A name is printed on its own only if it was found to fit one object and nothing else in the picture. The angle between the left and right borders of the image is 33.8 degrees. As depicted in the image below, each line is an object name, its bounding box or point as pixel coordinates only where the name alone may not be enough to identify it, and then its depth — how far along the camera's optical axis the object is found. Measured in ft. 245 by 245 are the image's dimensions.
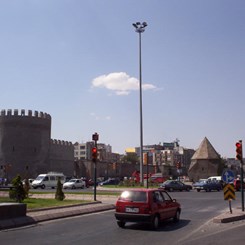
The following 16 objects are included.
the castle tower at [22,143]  246.68
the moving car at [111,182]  204.54
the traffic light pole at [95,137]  84.23
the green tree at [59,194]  77.82
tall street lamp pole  135.85
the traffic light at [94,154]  77.97
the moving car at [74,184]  164.92
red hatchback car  43.52
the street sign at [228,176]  56.03
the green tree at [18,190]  64.18
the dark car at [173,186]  139.37
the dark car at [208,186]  138.21
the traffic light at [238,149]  60.03
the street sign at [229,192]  56.35
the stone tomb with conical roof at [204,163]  257.75
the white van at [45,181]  160.46
